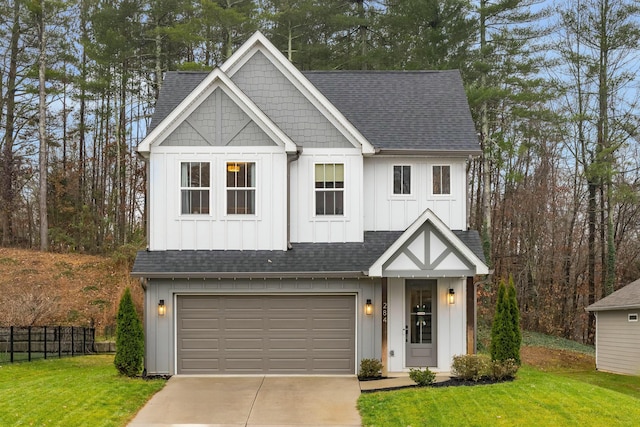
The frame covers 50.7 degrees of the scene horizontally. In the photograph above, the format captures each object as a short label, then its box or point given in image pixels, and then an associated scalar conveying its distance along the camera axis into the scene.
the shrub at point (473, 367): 14.17
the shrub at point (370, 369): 15.51
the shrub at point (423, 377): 14.07
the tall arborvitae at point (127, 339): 14.99
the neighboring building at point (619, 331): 21.30
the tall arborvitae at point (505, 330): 14.73
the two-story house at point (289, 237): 15.94
